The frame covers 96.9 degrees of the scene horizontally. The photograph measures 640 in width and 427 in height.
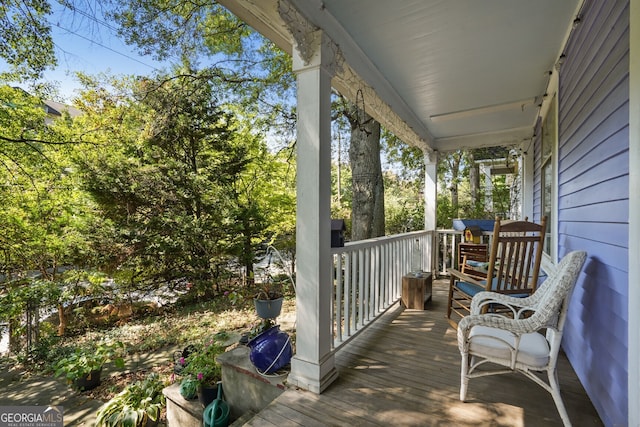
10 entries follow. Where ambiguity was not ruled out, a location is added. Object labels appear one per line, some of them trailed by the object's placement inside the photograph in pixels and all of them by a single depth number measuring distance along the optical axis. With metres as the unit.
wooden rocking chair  2.40
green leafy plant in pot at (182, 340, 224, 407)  2.27
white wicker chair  1.61
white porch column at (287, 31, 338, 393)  1.90
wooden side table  3.68
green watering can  2.01
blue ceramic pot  2.04
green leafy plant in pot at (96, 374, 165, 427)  2.38
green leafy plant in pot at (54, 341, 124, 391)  3.06
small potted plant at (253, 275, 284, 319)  2.54
